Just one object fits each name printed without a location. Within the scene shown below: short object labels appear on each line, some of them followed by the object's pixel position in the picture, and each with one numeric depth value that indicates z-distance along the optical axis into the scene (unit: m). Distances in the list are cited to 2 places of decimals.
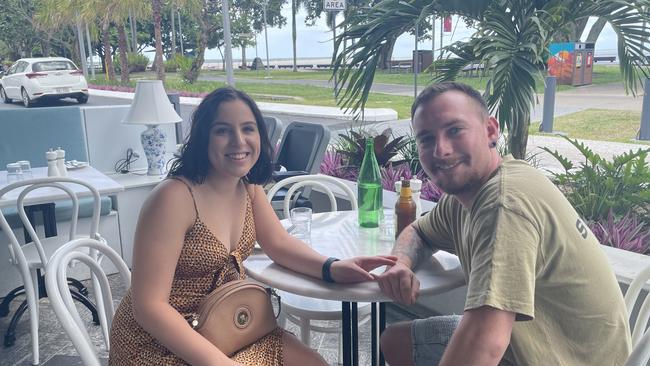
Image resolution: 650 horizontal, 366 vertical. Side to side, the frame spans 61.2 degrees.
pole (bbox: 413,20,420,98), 4.89
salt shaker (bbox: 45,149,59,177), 3.14
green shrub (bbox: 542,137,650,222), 2.97
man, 1.07
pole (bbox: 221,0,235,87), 7.78
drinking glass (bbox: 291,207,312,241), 1.94
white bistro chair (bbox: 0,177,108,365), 2.58
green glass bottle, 2.06
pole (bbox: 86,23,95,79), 20.53
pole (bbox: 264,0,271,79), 23.09
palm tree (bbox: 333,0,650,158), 2.83
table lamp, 3.87
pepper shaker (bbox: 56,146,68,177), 3.19
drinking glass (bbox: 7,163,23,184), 3.13
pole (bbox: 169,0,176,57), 24.21
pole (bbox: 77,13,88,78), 18.86
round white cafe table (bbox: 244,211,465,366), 1.48
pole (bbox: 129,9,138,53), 24.78
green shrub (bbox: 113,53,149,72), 26.62
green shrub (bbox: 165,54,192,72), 18.52
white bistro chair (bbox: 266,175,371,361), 2.00
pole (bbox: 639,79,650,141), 5.74
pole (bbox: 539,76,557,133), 7.01
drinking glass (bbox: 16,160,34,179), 3.28
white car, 13.70
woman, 1.34
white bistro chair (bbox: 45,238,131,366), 1.27
